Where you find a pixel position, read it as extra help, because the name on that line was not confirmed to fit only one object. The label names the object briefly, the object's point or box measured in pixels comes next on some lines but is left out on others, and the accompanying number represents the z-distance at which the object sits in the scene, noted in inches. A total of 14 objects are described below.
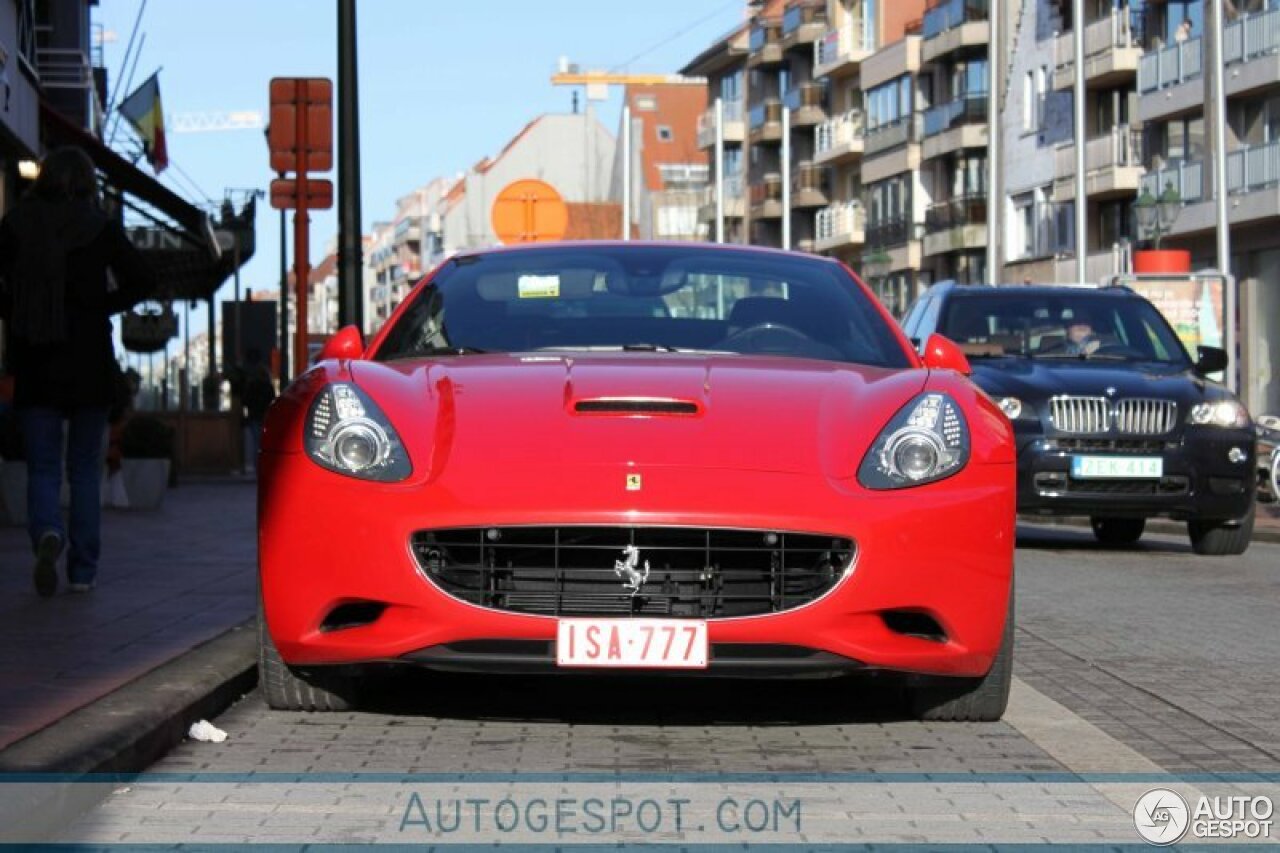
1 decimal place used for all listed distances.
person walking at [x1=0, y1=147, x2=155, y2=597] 409.7
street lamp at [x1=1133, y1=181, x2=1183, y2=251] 1620.3
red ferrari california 252.2
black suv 594.5
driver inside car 648.4
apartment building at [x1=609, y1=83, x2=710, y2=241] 5000.0
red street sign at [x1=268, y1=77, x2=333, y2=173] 612.4
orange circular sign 845.2
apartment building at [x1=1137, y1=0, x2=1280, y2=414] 2018.9
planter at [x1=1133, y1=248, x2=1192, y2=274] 1398.9
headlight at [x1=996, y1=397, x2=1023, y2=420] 599.0
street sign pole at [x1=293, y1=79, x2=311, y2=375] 594.5
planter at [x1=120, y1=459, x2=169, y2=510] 885.2
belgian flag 1748.3
